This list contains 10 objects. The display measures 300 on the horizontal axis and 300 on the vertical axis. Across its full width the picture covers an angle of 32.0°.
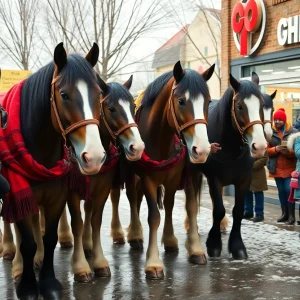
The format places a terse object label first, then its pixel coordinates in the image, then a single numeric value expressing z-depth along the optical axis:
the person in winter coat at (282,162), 8.84
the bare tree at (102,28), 18.47
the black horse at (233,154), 5.89
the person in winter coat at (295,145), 7.79
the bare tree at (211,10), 23.02
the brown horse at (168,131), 5.17
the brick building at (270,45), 10.33
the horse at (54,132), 4.07
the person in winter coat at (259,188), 9.02
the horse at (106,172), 5.21
